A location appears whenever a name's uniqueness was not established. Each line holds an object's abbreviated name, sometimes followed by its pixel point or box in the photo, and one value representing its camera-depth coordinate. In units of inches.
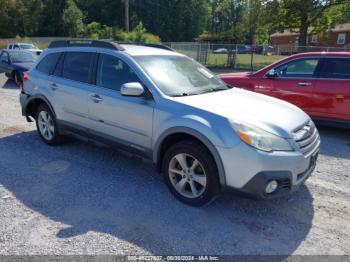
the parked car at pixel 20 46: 863.2
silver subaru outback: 130.3
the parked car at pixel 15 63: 510.4
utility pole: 1210.5
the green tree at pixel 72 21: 1974.7
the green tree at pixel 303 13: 909.2
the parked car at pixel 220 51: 845.8
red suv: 250.1
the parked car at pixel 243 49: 838.3
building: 1975.9
